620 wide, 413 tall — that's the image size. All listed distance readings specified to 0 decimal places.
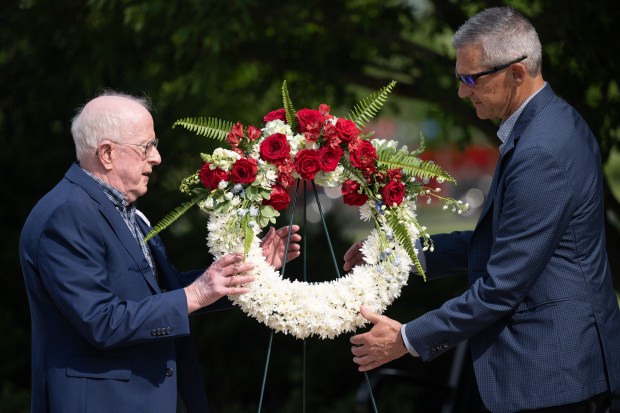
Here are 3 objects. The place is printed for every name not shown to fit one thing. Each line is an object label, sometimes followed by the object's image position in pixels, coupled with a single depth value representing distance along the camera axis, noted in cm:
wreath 721
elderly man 680
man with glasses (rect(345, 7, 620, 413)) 670
